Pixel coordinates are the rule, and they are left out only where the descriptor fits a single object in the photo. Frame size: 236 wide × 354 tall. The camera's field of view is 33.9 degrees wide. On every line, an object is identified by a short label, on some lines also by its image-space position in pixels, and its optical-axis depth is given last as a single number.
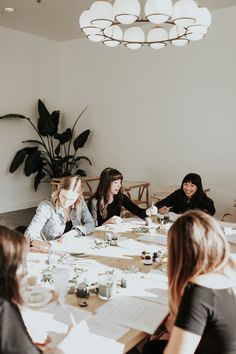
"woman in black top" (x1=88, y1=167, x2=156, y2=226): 3.36
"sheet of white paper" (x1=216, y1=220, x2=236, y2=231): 3.09
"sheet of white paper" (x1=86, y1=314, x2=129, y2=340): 1.38
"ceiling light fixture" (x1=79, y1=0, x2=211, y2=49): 2.46
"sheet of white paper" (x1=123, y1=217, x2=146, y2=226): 3.16
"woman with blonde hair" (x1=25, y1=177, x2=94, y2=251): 2.72
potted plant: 6.34
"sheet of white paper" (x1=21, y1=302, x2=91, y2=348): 1.38
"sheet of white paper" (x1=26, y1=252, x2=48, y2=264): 2.15
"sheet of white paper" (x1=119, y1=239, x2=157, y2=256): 2.36
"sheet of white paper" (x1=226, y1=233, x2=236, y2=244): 2.64
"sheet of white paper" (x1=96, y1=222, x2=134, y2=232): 2.92
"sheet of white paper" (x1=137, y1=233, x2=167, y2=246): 2.60
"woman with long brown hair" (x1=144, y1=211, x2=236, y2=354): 1.21
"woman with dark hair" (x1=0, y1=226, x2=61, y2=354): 1.18
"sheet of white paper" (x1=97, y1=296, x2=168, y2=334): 1.45
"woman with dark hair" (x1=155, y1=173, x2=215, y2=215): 3.60
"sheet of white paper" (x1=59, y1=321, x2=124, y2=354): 1.28
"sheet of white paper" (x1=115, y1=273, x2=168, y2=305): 1.70
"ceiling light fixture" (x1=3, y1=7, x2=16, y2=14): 5.11
